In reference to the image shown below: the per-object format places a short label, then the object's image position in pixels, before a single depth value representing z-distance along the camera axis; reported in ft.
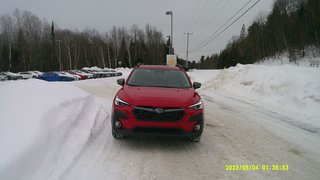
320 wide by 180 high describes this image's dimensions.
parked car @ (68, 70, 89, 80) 135.33
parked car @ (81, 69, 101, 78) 148.71
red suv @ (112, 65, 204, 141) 16.79
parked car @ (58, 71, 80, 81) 124.00
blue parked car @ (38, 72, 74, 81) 120.88
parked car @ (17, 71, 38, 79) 153.93
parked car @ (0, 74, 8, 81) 136.39
